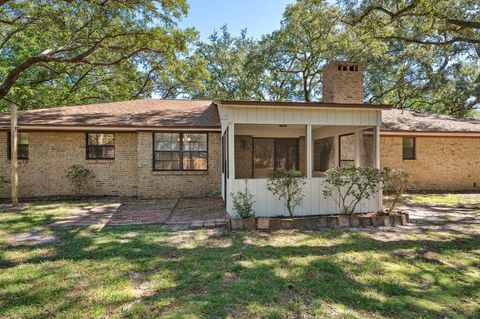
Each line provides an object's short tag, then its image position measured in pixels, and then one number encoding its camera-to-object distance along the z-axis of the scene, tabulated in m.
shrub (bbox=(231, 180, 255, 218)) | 6.52
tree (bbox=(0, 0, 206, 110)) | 10.98
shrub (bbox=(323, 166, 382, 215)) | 6.60
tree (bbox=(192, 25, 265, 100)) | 23.67
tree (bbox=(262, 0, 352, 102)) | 16.80
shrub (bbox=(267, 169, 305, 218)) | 6.50
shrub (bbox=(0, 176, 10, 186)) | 10.31
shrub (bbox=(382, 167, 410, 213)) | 6.52
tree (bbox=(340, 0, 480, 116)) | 10.34
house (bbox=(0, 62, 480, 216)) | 10.48
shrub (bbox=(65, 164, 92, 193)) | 10.29
